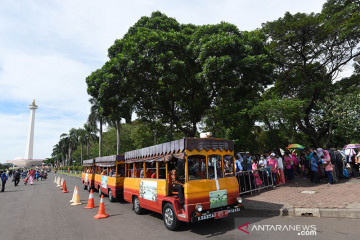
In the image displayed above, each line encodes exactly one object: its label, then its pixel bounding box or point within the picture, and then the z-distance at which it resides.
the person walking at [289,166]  12.35
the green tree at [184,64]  12.33
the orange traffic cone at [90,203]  10.06
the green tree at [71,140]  69.88
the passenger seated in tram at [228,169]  6.98
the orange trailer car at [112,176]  11.02
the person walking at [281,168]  11.72
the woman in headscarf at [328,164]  10.40
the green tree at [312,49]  17.47
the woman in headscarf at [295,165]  13.67
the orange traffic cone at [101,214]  8.12
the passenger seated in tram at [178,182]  6.05
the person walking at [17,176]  24.31
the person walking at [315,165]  11.08
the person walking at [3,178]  18.80
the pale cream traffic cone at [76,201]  11.20
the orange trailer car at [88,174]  15.63
